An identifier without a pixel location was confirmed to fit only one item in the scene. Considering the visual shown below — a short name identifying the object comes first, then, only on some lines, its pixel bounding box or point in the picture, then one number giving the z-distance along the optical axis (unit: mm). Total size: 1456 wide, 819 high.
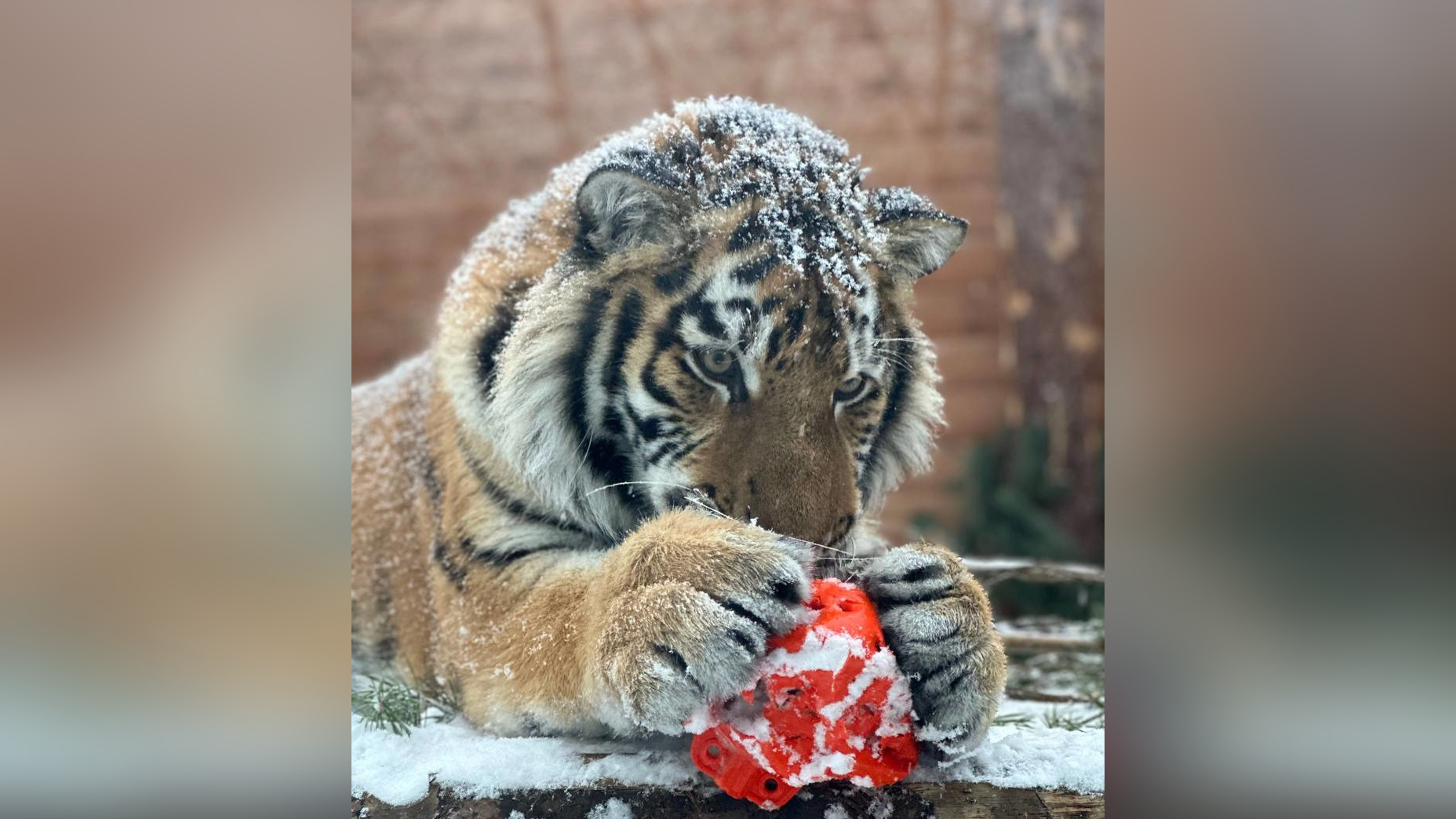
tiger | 1594
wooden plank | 1644
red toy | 1531
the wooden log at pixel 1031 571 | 2502
